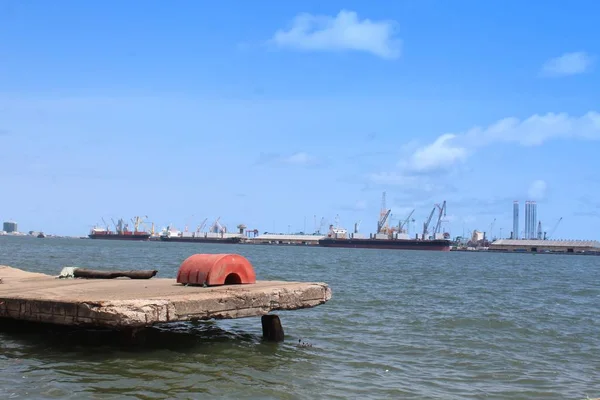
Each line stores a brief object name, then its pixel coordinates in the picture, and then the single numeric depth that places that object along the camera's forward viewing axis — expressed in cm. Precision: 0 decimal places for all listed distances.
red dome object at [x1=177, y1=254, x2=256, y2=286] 1184
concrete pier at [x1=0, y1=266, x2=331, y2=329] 906
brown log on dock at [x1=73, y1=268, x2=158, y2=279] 1472
